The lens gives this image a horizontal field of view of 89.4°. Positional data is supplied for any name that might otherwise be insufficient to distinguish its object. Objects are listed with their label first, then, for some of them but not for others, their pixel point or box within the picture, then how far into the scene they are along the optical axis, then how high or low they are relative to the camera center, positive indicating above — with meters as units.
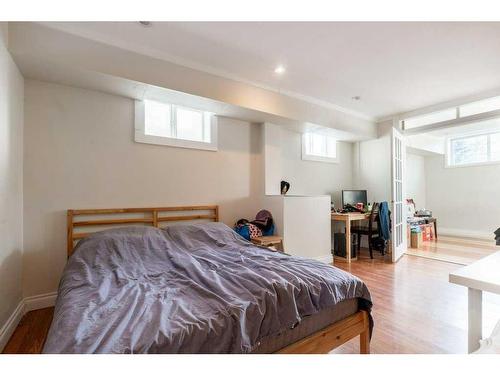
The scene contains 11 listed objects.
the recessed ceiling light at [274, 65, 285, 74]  2.75 +1.32
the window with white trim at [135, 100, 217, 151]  2.90 +0.79
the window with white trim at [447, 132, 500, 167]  5.69 +0.89
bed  1.05 -0.59
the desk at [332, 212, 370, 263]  3.99 -0.49
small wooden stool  3.18 -0.68
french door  4.12 -0.17
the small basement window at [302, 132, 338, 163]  4.51 +0.77
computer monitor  4.65 -0.17
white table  1.00 -0.40
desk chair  4.25 -0.72
